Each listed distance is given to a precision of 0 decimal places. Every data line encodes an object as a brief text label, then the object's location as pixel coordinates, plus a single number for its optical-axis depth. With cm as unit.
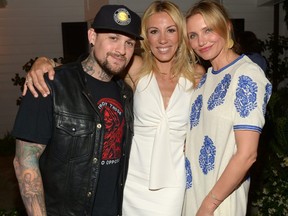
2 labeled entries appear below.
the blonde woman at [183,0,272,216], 163
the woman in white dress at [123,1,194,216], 207
